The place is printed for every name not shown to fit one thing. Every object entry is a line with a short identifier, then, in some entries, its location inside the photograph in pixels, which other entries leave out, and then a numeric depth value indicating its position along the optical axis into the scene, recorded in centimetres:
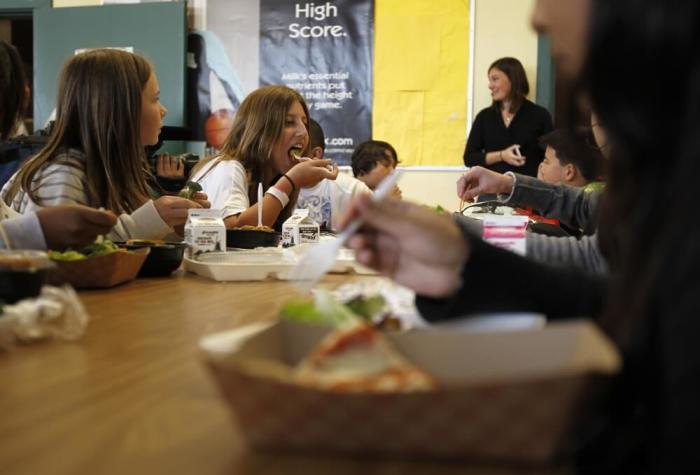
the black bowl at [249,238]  188
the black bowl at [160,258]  144
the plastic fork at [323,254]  70
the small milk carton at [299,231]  188
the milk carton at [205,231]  161
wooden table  43
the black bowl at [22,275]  86
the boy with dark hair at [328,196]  330
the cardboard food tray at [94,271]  121
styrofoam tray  143
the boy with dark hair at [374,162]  433
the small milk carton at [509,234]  133
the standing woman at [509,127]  424
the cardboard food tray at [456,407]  40
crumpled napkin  76
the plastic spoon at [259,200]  199
